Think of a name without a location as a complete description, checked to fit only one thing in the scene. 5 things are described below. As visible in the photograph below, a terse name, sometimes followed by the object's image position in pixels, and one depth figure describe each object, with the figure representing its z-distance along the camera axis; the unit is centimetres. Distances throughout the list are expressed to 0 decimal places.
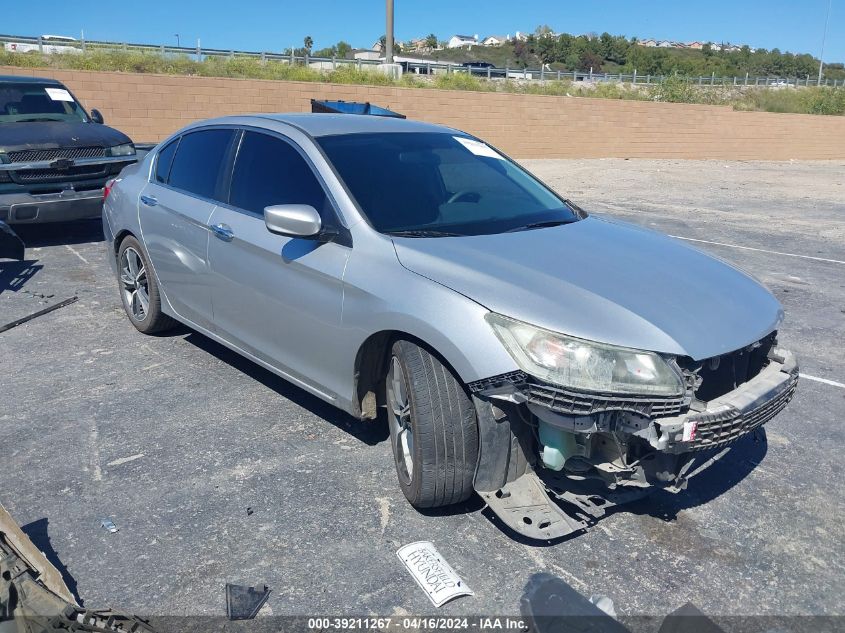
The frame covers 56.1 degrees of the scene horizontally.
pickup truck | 830
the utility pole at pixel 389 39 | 2779
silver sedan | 296
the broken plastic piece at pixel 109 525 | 337
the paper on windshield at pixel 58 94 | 984
